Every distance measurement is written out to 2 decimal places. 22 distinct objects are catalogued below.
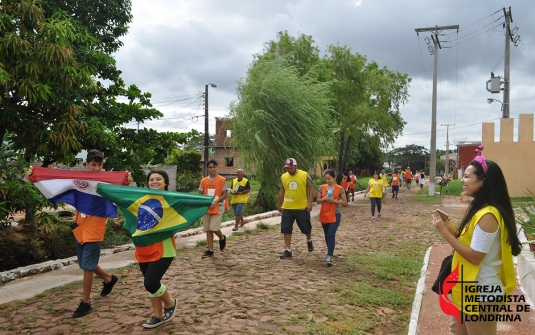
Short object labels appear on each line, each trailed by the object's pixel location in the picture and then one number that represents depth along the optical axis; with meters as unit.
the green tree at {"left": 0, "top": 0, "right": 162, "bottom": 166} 5.97
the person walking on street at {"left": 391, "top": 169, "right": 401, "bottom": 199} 22.97
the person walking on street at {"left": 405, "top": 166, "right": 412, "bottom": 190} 32.09
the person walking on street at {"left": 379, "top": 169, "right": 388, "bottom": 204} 20.01
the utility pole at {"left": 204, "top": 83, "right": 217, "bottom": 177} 27.72
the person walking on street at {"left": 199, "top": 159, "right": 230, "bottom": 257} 7.82
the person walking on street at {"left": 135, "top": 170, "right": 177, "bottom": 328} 4.23
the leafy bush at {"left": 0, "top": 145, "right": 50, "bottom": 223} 5.91
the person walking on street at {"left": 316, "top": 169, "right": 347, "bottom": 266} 7.32
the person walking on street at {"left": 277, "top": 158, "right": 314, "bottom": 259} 7.59
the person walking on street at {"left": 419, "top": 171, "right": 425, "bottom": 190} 33.12
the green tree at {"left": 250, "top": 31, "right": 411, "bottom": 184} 22.81
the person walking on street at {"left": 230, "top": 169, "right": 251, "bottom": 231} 11.45
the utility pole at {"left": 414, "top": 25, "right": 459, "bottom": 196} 26.62
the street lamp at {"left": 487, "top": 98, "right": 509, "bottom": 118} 23.49
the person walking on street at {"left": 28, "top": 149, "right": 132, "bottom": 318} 4.77
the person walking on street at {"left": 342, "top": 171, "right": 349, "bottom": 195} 17.54
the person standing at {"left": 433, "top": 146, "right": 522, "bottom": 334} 2.62
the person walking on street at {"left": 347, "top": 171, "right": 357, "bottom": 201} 21.14
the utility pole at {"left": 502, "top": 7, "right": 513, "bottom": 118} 21.95
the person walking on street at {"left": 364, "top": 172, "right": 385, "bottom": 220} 13.77
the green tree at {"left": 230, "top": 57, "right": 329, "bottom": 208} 16.89
